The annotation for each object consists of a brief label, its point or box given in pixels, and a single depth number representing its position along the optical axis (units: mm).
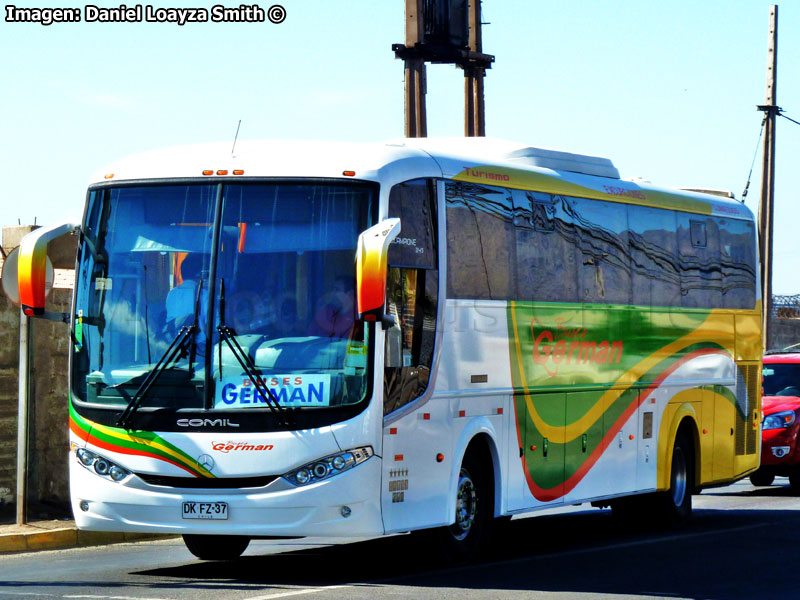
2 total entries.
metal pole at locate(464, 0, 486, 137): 27141
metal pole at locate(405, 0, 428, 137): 25203
